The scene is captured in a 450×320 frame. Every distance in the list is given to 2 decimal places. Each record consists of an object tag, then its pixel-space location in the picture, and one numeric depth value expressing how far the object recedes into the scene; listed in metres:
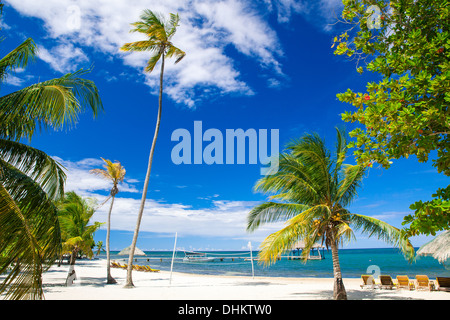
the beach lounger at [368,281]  14.81
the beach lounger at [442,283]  13.39
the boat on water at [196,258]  76.50
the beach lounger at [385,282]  14.10
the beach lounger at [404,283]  13.96
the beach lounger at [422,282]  13.56
